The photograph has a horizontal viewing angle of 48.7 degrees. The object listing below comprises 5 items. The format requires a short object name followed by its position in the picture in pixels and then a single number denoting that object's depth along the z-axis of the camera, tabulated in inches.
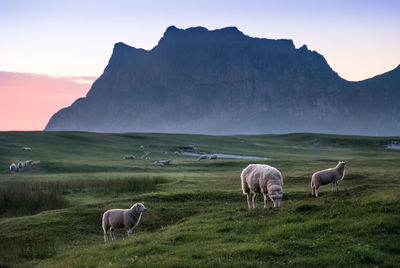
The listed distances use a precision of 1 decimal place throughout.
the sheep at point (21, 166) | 2219.1
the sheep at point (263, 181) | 826.2
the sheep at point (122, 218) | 852.0
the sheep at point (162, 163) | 2565.5
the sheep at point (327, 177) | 1120.1
